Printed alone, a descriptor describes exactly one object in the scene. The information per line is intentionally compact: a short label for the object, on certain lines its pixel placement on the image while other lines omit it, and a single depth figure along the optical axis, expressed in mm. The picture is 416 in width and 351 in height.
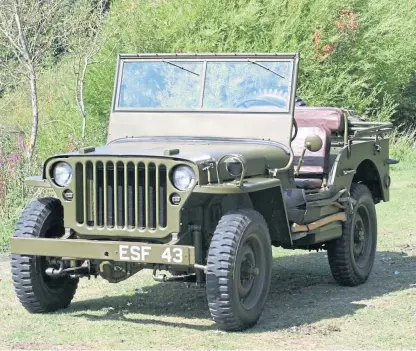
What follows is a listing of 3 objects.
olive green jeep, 6691
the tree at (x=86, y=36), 18000
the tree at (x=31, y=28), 14812
